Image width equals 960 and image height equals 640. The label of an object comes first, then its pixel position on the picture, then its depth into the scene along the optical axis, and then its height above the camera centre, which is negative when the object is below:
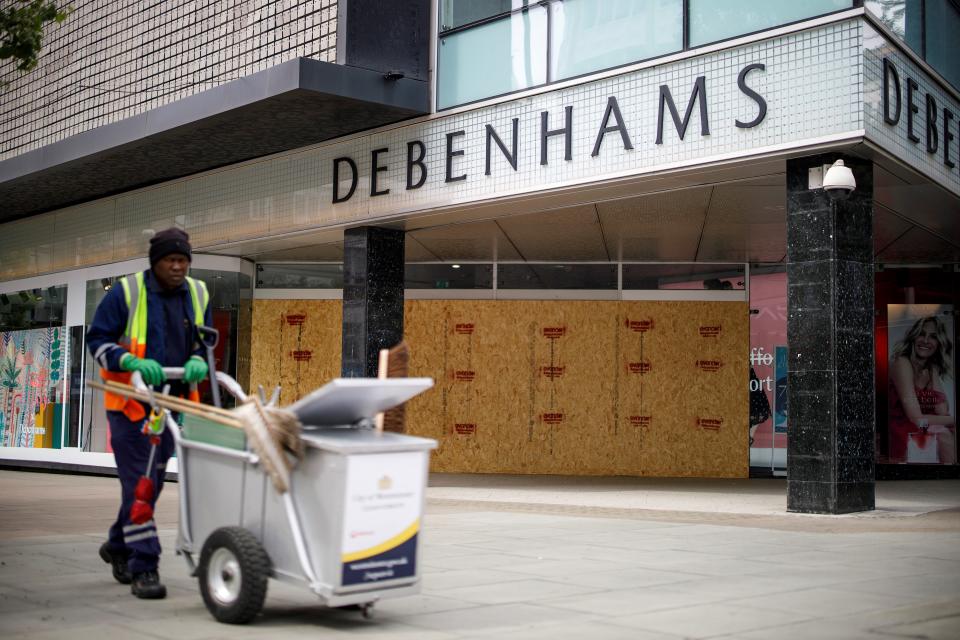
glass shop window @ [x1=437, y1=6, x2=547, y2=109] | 12.20 +3.78
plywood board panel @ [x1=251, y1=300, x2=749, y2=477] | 16.69 +0.13
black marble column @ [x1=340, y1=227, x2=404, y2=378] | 13.70 +1.19
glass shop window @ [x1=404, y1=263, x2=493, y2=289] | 17.22 +1.81
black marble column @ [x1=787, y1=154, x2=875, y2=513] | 9.85 +0.44
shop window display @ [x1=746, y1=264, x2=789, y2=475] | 16.53 +0.28
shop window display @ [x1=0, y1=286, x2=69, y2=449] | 18.05 +0.32
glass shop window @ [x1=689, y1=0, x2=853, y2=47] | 9.95 +3.51
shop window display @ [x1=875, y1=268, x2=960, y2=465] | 16.94 +0.45
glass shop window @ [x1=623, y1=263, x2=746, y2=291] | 16.91 +1.82
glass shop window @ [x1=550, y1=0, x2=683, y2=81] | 11.01 +3.72
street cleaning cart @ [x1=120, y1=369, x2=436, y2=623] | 4.84 -0.55
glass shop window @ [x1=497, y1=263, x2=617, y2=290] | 17.05 +1.82
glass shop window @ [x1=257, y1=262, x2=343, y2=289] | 17.53 +1.81
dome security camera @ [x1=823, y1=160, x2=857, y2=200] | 9.66 +1.91
